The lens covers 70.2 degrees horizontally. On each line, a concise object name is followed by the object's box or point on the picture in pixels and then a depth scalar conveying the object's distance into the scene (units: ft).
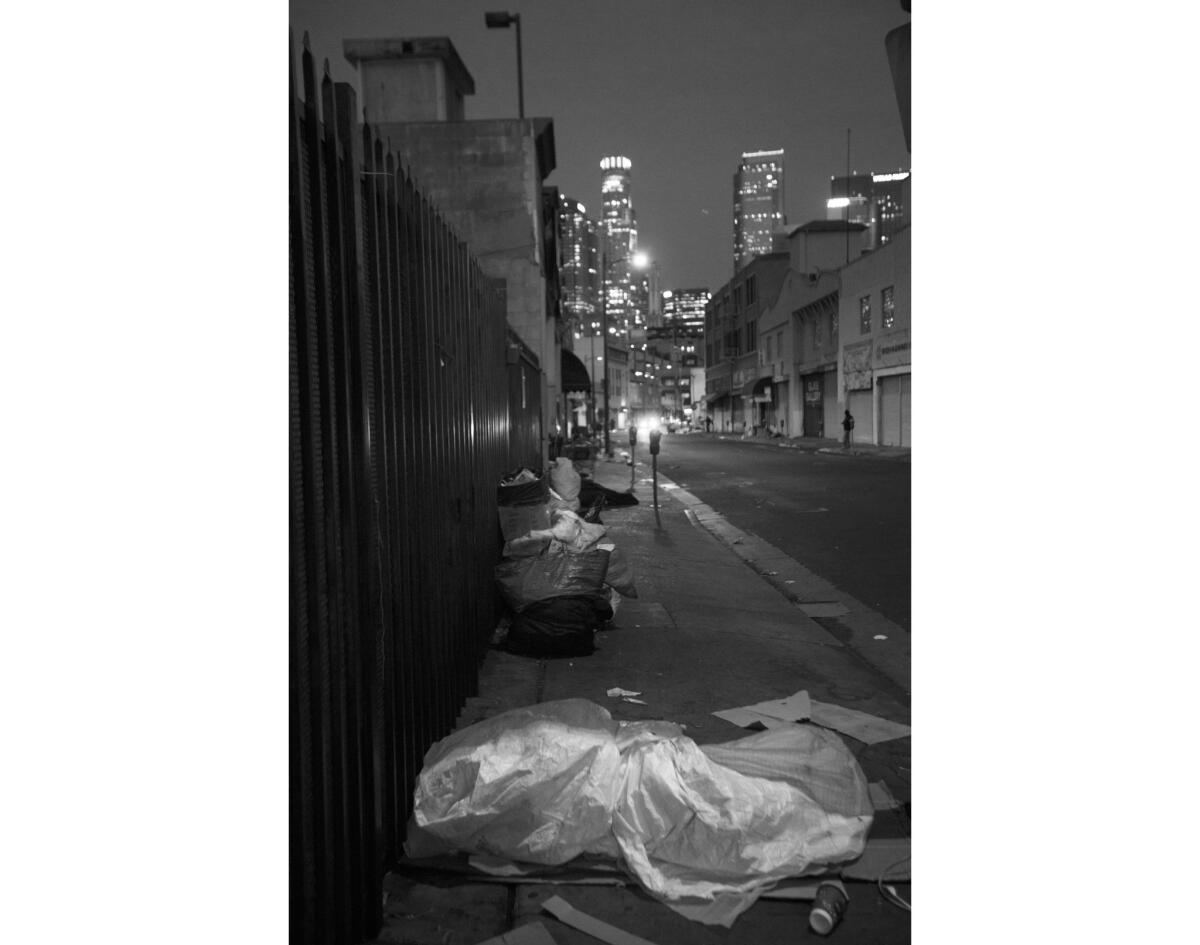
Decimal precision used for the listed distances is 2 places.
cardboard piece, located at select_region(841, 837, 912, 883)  9.95
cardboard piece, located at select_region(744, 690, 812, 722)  15.49
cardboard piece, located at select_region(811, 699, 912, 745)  14.64
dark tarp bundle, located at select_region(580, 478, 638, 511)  50.62
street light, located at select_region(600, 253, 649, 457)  111.24
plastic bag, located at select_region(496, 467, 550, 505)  23.59
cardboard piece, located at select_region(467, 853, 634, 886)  9.80
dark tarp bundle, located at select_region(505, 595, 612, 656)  19.02
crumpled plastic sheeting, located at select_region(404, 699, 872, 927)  9.74
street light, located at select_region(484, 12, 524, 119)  64.75
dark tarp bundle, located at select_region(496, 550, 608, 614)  19.69
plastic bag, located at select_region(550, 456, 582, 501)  32.14
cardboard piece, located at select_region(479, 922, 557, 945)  8.70
